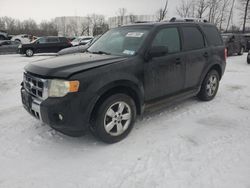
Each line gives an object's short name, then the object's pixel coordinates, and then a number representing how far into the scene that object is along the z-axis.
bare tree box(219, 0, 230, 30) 40.69
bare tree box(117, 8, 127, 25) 54.41
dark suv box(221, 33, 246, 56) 15.11
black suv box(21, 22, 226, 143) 2.96
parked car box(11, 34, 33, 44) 27.45
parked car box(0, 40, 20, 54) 19.84
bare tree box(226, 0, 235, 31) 40.50
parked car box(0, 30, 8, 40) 25.25
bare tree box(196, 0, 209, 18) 37.42
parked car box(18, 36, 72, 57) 17.47
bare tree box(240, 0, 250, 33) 34.53
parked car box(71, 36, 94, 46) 21.26
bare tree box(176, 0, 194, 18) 39.00
